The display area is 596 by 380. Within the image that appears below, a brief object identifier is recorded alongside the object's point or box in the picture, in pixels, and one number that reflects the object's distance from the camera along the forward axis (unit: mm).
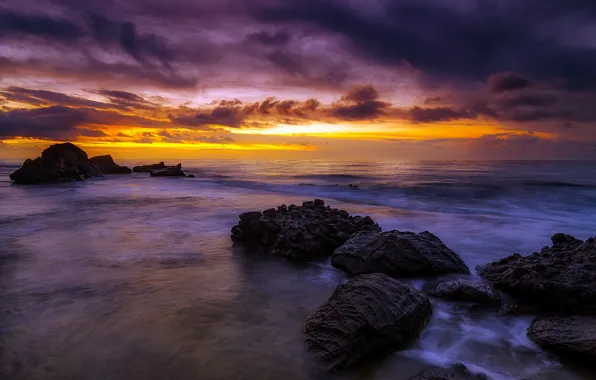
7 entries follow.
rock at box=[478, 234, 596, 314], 6648
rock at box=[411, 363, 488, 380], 4752
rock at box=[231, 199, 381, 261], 11164
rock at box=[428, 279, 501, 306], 7418
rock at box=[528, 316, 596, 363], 5336
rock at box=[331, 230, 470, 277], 9112
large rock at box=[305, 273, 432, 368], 5500
